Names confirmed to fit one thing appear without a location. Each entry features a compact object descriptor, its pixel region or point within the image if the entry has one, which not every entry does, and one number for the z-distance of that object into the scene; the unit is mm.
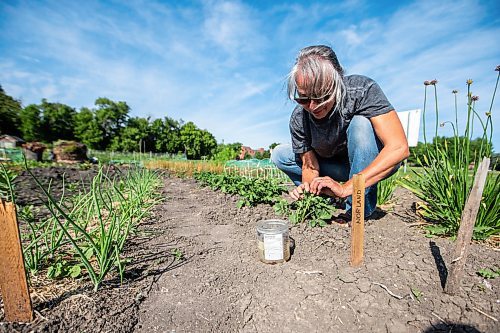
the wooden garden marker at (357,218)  1029
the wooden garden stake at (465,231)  785
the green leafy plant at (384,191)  2309
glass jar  1159
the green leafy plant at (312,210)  1614
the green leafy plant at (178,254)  1254
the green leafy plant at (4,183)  712
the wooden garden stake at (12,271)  699
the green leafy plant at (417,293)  901
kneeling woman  1367
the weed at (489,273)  989
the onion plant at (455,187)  1388
